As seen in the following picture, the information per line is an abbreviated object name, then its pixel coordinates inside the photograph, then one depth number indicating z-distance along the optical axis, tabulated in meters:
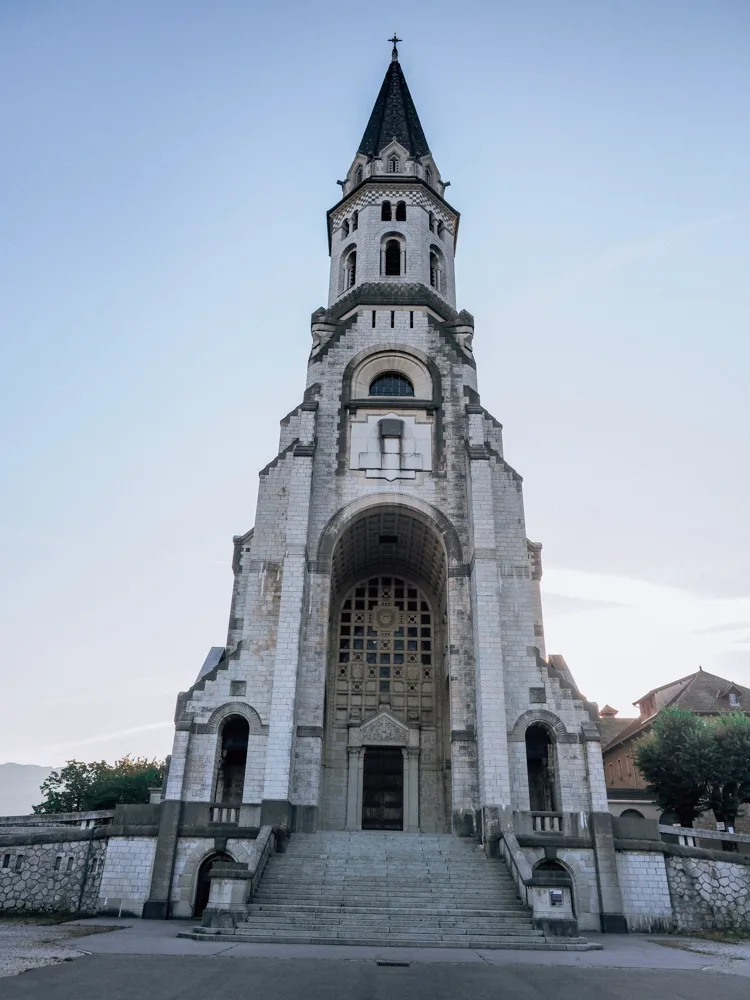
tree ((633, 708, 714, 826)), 29.75
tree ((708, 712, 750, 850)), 29.08
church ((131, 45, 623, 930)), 19.45
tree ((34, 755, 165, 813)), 45.69
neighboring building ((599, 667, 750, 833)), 37.44
